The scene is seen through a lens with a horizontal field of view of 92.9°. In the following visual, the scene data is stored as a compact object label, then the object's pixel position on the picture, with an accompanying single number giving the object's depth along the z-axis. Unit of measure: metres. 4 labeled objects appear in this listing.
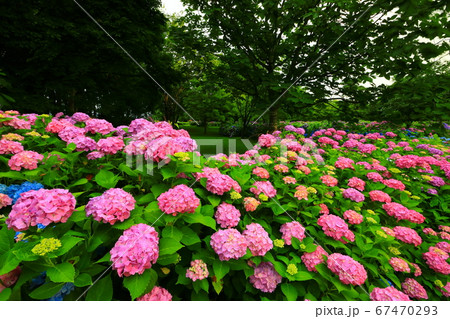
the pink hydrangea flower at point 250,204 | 1.79
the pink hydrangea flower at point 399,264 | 1.75
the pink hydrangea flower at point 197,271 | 1.30
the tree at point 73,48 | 5.68
